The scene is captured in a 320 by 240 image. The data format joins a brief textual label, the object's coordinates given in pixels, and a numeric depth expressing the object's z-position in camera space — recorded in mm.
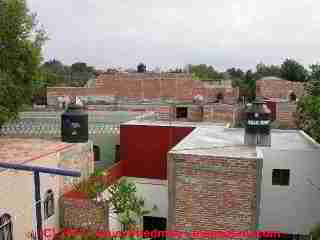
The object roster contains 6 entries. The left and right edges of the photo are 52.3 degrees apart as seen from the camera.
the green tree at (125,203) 8383
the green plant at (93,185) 8500
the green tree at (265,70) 44100
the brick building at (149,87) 20156
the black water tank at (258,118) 7918
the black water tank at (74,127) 10117
